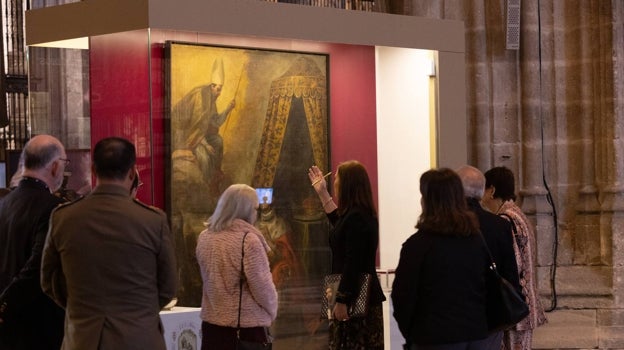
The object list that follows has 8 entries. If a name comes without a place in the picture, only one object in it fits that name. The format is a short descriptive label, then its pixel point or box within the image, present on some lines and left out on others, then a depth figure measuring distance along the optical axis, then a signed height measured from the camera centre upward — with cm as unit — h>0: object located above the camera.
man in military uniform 398 -33
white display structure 593 -85
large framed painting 627 +8
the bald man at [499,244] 511 -38
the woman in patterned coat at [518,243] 615 -46
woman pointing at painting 582 -48
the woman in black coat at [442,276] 452 -46
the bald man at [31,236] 455 -27
